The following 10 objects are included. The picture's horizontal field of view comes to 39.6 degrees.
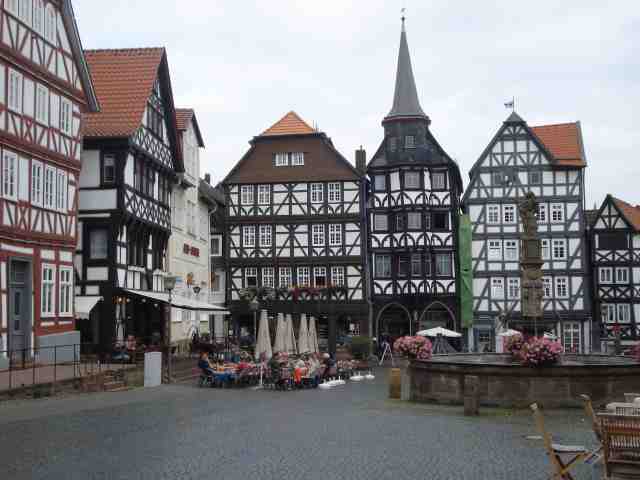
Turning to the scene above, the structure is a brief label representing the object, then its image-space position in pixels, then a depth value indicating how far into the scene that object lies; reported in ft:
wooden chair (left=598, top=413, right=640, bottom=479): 30.07
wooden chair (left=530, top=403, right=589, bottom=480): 31.09
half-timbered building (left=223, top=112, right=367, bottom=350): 169.17
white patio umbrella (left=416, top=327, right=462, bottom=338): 143.54
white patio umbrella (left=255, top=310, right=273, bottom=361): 100.22
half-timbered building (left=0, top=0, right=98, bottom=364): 79.82
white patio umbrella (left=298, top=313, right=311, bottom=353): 113.82
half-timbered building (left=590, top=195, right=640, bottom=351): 179.52
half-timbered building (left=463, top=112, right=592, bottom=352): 173.47
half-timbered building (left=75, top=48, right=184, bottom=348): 104.78
